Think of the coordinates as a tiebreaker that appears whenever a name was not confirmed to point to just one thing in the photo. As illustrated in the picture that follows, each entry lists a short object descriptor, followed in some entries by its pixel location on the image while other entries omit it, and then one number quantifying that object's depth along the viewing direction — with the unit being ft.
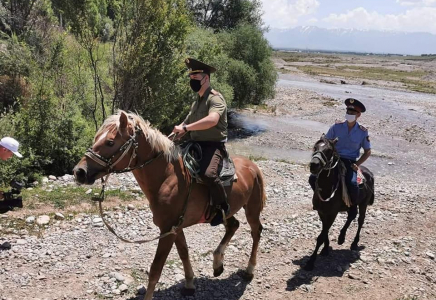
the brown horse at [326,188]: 23.52
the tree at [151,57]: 46.98
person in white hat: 20.76
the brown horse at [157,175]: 15.56
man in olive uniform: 18.74
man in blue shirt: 25.70
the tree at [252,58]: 94.22
